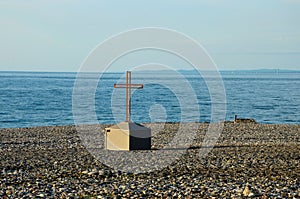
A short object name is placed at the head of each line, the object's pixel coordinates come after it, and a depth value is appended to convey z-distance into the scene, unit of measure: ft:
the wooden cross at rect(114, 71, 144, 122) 69.10
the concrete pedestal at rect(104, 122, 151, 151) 69.87
